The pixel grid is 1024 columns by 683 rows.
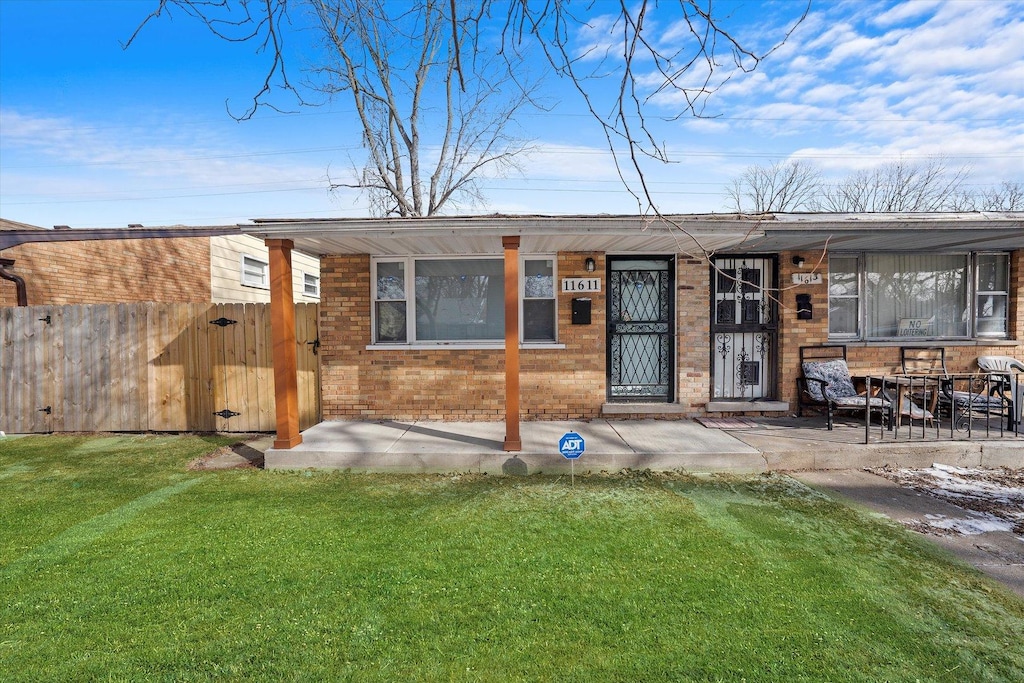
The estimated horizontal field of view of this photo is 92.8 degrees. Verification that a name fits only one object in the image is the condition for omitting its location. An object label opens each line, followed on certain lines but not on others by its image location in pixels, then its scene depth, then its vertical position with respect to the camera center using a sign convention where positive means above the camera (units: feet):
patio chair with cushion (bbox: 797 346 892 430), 21.15 -2.74
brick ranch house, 23.50 +0.21
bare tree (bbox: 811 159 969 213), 80.02 +22.73
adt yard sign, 15.88 -3.91
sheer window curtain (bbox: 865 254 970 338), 24.71 +1.64
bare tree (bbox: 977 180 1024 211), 71.15 +18.34
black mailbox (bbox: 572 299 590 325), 23.25 +0.72
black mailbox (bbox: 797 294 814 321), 23.58 +0.85
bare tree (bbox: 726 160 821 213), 95.55 +25.76
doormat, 21.85 -4.50
